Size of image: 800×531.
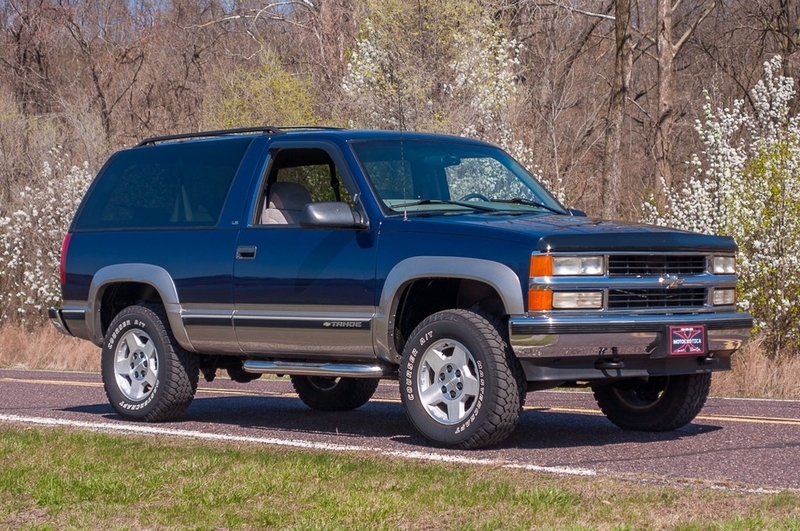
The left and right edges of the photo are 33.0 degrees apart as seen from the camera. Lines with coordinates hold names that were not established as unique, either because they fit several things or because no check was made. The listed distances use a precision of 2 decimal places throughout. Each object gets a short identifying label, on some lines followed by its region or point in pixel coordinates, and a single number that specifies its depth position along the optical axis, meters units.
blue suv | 7.91
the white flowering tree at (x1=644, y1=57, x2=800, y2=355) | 16.59
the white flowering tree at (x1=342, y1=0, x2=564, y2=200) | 26.38
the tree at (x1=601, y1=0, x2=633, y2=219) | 25.89
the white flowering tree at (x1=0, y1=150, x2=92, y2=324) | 27.31
